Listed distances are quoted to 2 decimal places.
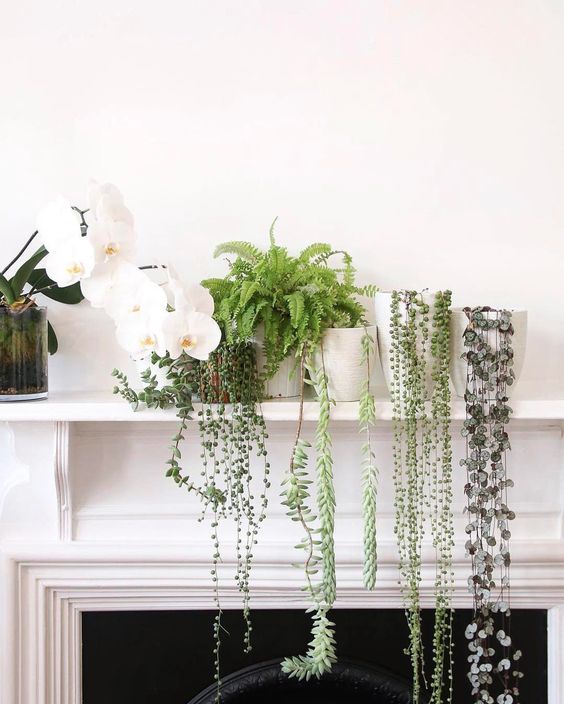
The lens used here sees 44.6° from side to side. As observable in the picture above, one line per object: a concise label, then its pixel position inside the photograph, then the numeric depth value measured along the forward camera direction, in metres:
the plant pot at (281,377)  1.34
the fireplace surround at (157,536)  1.50
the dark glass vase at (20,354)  1.34
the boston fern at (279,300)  1.27
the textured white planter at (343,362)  1.31
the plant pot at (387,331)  1.30
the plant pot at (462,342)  1.31
